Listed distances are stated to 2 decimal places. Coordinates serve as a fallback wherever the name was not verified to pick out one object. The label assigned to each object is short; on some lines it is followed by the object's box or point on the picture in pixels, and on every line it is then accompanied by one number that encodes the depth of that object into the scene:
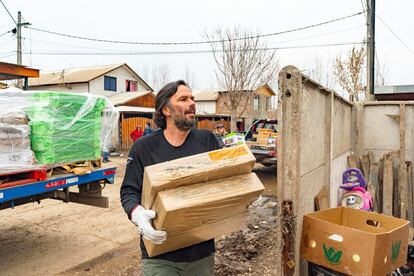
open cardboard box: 2.47
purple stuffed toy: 4.27
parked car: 10.91
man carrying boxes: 1.93
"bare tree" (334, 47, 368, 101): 18.52
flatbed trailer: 4.24
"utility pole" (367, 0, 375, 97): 12.70
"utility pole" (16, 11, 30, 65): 19.55
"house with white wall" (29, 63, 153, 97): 28.81
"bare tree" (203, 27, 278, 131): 20.45
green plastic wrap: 4.46
